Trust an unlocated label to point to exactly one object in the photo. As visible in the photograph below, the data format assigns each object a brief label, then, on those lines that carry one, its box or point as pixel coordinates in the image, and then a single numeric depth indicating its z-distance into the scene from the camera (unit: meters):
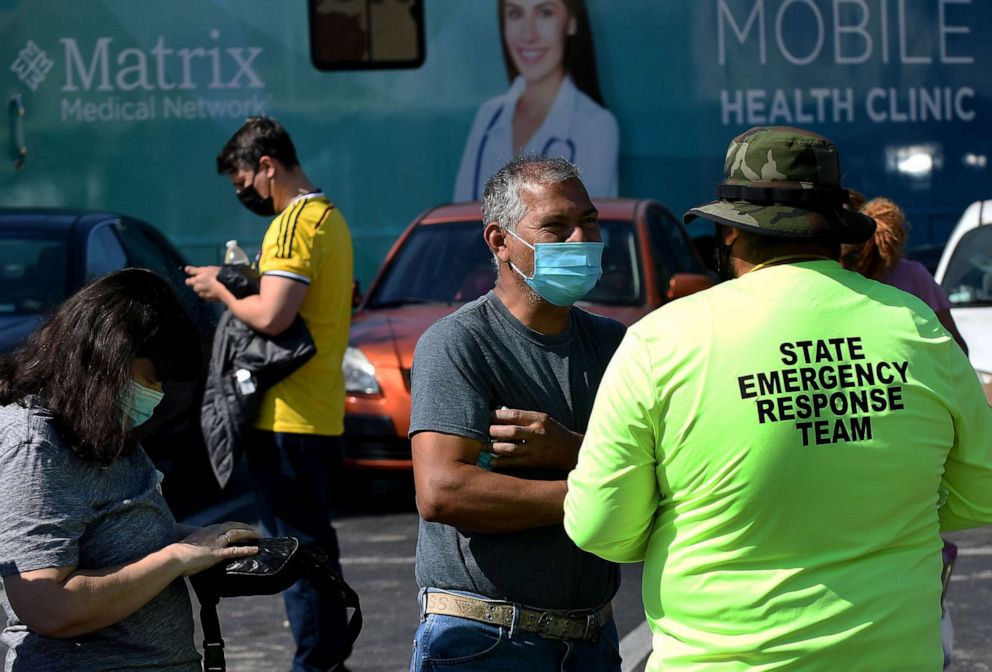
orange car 16.41
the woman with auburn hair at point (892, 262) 9.98
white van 16.34
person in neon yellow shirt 4.61
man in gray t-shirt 5.80
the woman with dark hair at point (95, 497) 5.11
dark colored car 16.36
